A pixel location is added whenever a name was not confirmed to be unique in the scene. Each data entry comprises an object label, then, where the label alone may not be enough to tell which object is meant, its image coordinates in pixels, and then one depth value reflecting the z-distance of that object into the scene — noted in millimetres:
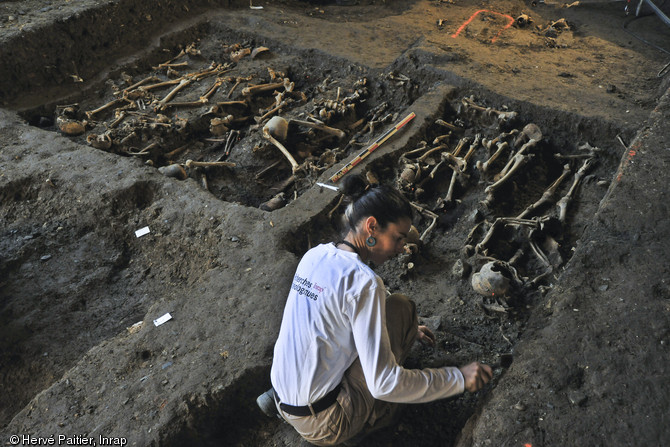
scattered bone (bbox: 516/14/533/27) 7406
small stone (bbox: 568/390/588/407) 2125
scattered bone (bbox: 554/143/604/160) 4457
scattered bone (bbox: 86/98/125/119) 5900
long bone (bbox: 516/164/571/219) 3908
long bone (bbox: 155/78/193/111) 5924
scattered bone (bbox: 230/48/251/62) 6934
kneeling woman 2059
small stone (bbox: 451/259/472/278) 3572
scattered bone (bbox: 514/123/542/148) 4613
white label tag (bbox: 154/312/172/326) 3289
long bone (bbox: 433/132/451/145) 4898
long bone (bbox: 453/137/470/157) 4734
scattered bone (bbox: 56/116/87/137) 5555
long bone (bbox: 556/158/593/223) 3834
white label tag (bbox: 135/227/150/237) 4270
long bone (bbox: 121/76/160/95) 6387
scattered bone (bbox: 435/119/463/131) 5082
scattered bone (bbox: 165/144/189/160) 5559
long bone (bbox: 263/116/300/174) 5207
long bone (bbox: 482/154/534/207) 4079
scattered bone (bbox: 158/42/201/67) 7218
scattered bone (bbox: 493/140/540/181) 4347
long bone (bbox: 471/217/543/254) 3641
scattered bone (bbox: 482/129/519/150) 4617
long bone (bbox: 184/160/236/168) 5082
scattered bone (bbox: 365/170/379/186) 4566
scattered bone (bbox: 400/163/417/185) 4465
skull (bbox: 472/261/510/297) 3160
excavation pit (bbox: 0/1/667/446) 2738
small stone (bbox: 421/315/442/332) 3219
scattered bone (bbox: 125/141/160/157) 5333
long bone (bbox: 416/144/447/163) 4719
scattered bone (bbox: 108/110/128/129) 5695
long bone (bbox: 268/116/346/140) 5258
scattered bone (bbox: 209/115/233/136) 5707
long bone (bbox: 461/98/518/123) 4859
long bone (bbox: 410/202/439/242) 4045
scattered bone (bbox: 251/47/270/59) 6922
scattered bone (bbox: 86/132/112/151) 5285
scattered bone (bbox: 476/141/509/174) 4358
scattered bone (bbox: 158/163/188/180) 4824
